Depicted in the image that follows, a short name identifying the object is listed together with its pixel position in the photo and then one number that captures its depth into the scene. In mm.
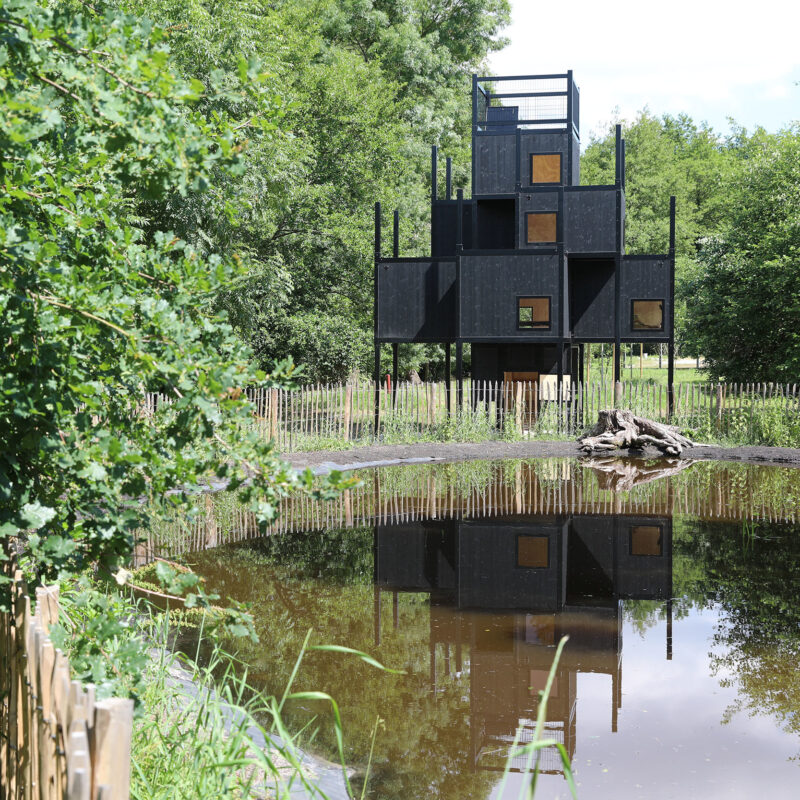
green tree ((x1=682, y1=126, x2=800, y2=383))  35781
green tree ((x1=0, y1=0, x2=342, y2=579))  3598
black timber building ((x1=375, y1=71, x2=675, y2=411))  29172
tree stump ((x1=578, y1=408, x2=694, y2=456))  24812
